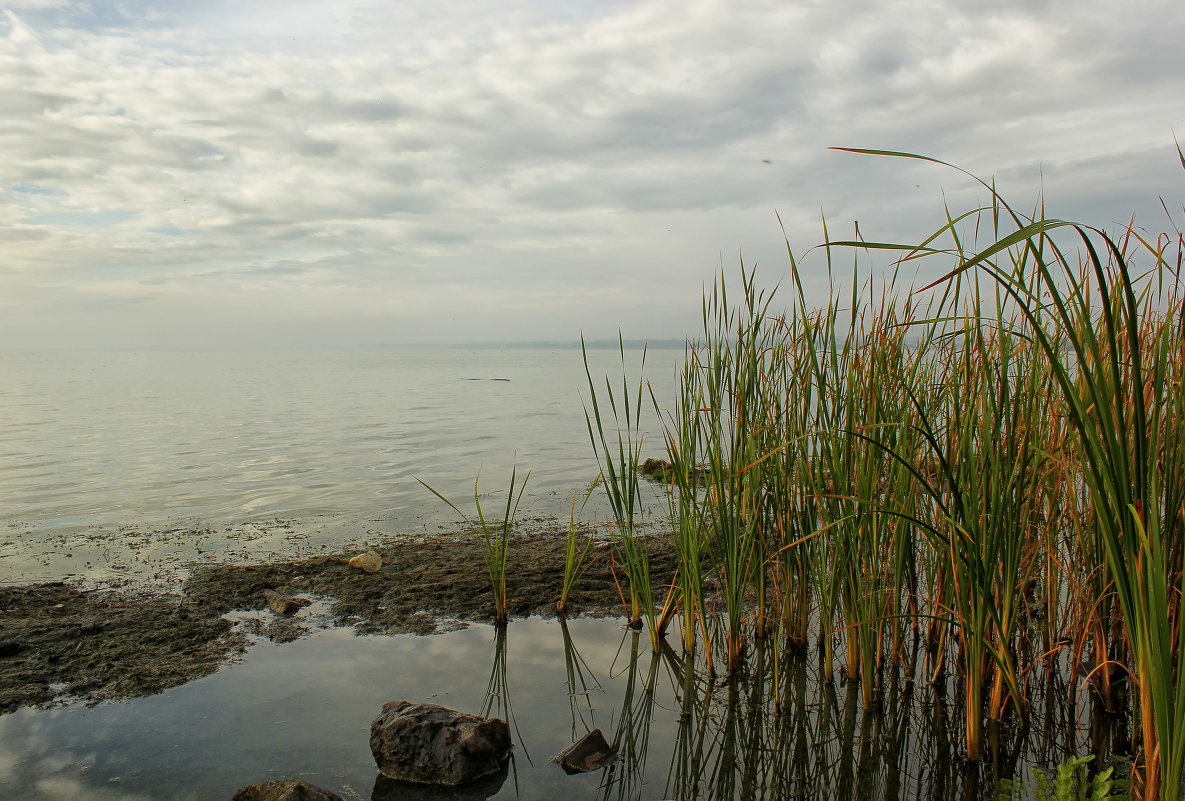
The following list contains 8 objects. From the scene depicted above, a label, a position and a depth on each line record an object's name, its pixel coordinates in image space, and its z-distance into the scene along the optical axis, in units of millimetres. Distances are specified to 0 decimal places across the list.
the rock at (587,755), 3135
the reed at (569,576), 4809
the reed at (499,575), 4676
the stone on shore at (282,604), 4867
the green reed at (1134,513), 1560
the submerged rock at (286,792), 2619
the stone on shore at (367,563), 5750
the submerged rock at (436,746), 3016
